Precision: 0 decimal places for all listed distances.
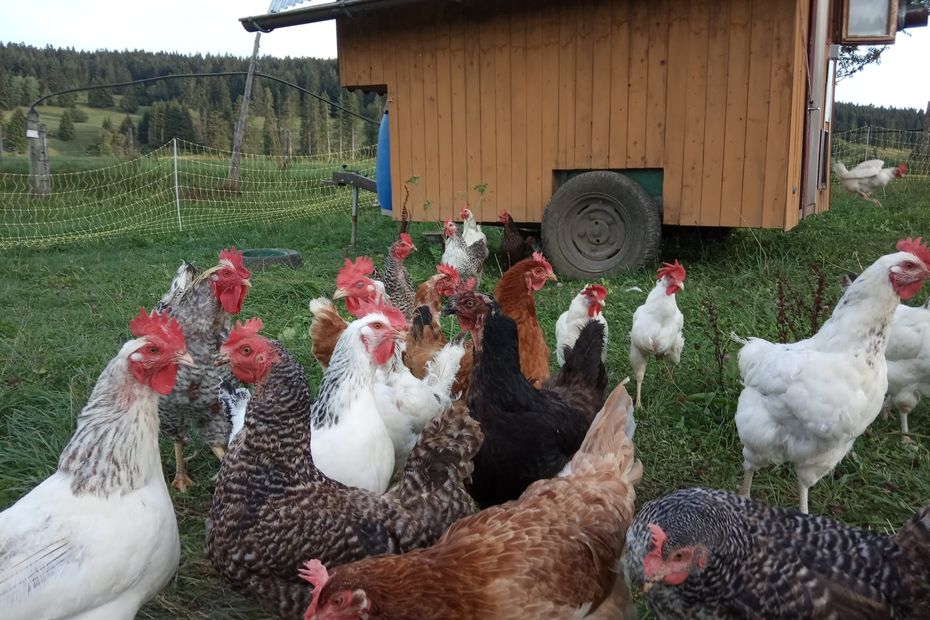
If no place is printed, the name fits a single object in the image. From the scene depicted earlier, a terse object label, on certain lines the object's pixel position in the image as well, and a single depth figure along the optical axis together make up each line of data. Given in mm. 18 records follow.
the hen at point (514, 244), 7301
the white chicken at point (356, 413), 2445
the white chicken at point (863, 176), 9656
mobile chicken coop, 5930
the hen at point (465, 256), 6547
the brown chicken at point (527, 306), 3578
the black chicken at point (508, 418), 2566
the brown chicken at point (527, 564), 1517
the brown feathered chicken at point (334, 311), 3525
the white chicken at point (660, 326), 3807
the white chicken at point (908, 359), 3250
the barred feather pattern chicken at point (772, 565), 1644
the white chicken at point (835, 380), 2404
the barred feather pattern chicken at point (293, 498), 1885
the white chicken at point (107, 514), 1682
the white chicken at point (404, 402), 3023
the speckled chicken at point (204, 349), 2887
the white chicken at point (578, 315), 4066
